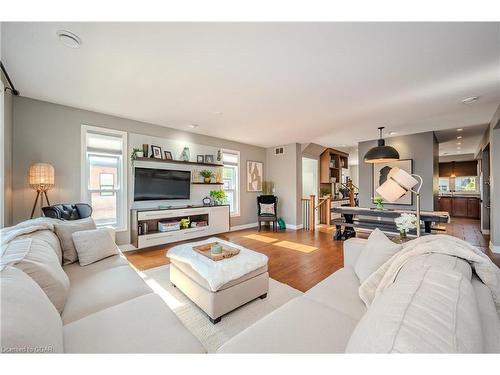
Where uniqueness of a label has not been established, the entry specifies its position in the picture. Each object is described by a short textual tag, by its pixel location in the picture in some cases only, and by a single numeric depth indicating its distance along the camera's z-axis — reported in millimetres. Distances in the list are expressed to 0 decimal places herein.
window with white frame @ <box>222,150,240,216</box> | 5693
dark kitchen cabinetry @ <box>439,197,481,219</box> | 7312
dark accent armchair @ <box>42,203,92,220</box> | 2760
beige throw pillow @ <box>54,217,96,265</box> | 1985
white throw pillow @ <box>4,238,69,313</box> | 1158
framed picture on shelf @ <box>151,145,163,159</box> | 4109
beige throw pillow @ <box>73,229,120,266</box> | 1994
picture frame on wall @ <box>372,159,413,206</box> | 4953
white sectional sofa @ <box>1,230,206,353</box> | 719
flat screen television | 3996
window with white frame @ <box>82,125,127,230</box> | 3496
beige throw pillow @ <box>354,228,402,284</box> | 1488
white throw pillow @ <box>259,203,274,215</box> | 5891
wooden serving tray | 2070
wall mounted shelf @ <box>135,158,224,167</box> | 4081
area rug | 1648
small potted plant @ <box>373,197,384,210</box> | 4144
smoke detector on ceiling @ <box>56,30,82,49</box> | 1678
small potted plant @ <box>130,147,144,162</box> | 3879
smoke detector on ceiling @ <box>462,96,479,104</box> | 2929
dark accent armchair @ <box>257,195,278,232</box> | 5746
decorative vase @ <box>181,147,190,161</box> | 4590
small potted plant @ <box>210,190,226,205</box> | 5191
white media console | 3775
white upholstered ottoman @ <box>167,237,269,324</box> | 1784
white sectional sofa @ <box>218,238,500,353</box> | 565
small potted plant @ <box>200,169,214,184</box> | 4973
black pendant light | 3801
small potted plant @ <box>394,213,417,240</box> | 1919
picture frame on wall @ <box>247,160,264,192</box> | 6083
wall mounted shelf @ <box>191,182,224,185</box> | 4840
